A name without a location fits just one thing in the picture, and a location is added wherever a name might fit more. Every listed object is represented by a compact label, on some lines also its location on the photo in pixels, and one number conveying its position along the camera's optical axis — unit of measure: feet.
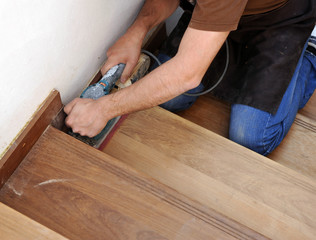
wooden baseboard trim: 3.60
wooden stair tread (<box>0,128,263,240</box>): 3.36
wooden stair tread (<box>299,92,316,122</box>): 6.19
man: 4.25
